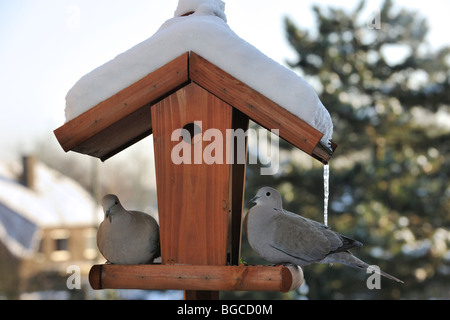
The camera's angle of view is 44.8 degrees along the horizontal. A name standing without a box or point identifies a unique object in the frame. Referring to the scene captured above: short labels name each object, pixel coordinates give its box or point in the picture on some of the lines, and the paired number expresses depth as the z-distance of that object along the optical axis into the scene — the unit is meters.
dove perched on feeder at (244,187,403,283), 2.17
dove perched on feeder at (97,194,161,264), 2.24
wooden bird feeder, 2.13
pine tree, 8.54
